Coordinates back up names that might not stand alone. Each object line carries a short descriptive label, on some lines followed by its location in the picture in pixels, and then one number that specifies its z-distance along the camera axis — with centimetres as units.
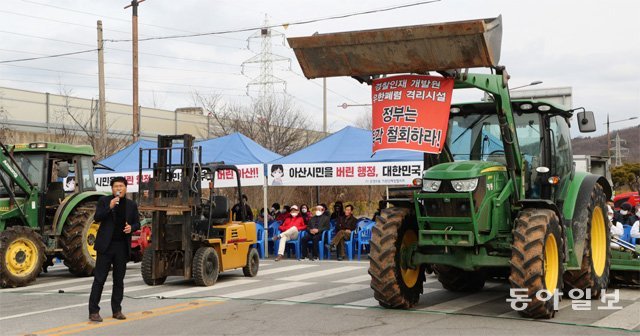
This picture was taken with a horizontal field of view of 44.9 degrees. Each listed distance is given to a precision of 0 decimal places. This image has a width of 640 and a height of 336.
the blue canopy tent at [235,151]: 2097
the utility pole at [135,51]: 2697
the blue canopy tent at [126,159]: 2327
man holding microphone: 972
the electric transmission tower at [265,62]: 4927
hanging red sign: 941
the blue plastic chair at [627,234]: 1584
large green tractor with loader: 909
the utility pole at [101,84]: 2708
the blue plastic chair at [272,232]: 2170
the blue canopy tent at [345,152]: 1870
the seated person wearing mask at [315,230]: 1991
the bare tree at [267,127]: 4284
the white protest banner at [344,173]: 1814
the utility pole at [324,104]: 4692
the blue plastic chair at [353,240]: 1947
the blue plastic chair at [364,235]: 1953
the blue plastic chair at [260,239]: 2105
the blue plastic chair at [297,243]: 2014
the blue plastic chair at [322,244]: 1983
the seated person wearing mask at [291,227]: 2005
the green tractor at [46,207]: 1495
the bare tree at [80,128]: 3516
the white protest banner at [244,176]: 2013
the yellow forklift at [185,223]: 1360
